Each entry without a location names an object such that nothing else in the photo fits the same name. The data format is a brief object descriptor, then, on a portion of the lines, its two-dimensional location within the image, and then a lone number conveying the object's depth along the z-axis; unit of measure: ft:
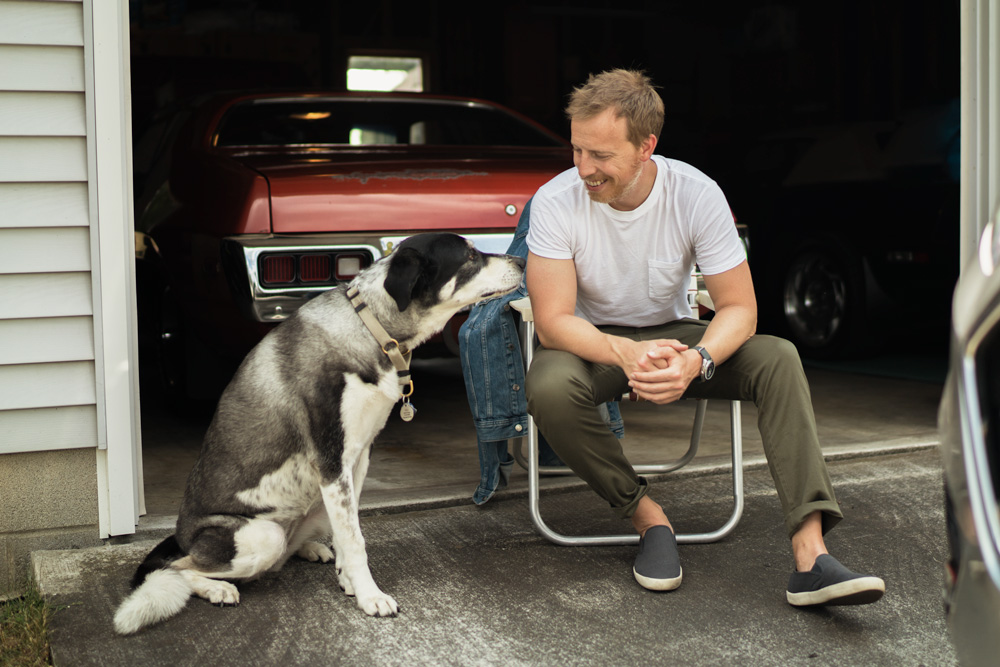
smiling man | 9.21
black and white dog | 9.10
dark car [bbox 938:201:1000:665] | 5.02
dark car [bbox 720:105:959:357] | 20.38
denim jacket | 11.34
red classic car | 13.32
